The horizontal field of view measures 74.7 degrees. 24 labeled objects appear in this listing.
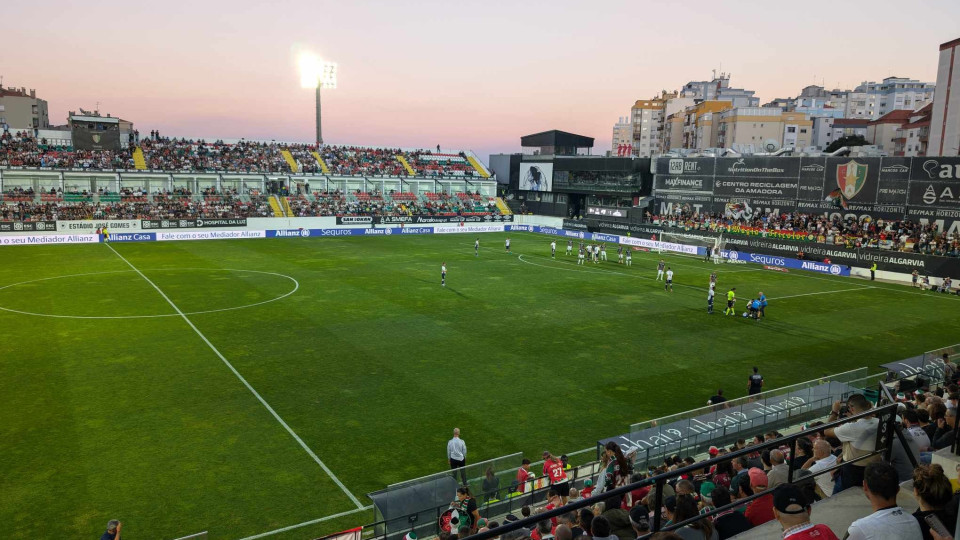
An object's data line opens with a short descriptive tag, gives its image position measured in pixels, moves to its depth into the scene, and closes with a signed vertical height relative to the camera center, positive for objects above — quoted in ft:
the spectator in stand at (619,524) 18.35 -9.65
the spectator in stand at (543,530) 28.50 -15.32
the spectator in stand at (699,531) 17.61 -9.46
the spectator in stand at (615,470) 32.07 -14.25
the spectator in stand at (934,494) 15.61 -7.39
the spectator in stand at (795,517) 14.15 -7.28
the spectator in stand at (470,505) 30.99 -16.12
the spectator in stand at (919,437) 26.01 -10.15
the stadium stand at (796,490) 14.66 -9.37
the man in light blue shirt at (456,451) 46.44 -19.17
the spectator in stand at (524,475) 40.40 -18.22
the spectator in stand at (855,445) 20.06 -8.01
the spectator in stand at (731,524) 18.56 -9.77
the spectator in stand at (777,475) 22.91 -10.25
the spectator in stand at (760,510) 19.27 -9.65
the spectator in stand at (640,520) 22.27 -11.95
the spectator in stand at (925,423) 31.46 -11.97
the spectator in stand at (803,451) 31.35 -13.12
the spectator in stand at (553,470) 40.96 -18.50
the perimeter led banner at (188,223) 182.44 -10.55
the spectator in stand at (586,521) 19.69 -10.34
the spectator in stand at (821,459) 22.98 -10.26
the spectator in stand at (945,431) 27.09 -10.75
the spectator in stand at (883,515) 14.26 -7.32
